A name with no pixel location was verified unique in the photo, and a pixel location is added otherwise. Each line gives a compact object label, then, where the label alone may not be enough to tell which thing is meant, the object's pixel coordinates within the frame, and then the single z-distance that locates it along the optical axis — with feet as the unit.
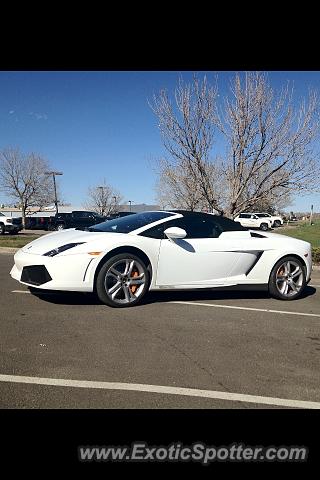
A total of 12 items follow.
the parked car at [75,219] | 85.04
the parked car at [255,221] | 114.62
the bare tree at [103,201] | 177.99
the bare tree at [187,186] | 32.68
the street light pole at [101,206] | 176.31
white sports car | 12.89
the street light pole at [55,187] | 105.96
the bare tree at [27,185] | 89.98
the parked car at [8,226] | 71.41
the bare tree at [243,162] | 28.25
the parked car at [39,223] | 91.86
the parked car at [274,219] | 121.80
